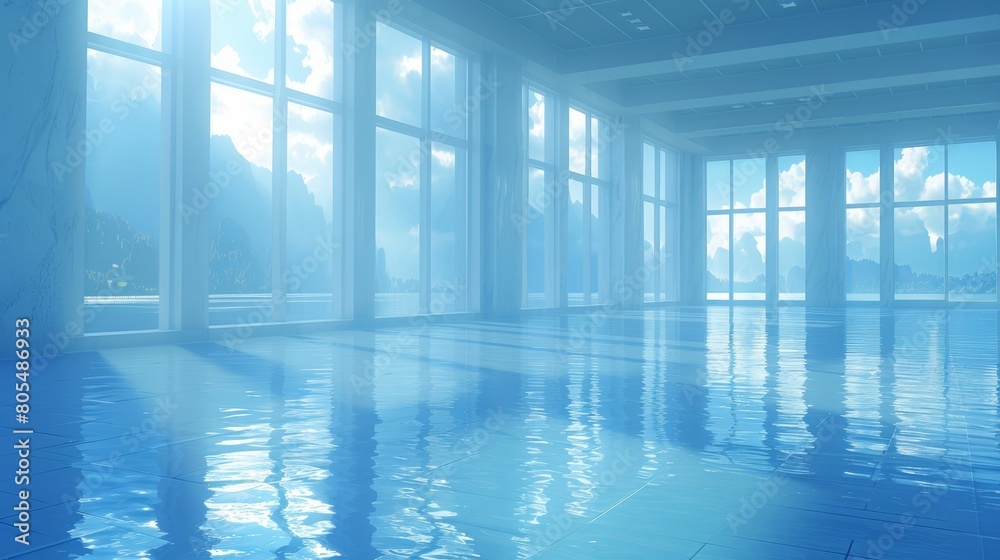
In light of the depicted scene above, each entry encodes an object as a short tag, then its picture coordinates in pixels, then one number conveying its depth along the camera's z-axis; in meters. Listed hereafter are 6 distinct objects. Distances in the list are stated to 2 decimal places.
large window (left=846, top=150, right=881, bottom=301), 33.84
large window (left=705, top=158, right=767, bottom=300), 36.69
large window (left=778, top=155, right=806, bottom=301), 35.38
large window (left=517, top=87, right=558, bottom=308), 24.75
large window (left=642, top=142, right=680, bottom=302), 33.72
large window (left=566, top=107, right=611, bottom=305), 27.22
